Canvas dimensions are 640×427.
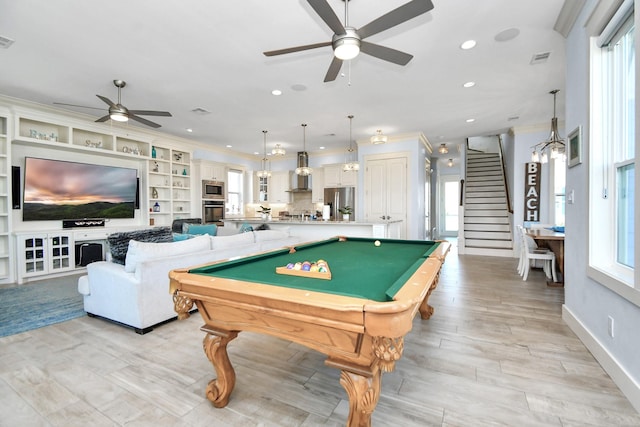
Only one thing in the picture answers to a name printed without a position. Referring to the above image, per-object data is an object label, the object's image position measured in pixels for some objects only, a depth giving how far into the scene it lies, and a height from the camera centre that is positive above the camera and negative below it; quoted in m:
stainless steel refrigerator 8.20 +0.30
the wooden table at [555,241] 3.98 -0.47
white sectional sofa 2.71 -0.71
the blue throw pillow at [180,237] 3.86 -0.37
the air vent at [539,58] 3.38 +1.83
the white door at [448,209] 11.91 +0.00
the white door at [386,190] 7.01 +0.50
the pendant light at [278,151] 5.73 +1.18
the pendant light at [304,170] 6.18 +0.86
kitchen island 5.01 -0.36
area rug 2.90 -1.15
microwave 7.64 +0.55
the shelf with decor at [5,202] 4.53 +0.14
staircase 7.20 -0.03
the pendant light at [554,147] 4.42 +1.02
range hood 9.05 +0.78
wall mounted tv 4.90 +0.38
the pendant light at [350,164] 5.77 +0.96
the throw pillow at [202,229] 5.33 -0.37
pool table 1.08 -0.42
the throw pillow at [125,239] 3.09 -0.35
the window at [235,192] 8.73 +0.55
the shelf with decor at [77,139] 4.90 +1.40
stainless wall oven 7.65 -0.06
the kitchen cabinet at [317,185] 8.80 +0.75
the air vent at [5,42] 2.97 +1.80
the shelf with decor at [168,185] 6.68 +0.63
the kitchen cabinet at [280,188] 9.34 +0.72
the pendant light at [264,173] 6.58 +0.84
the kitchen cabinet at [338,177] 8.18 +0.95
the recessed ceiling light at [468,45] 3.07 +1.80
